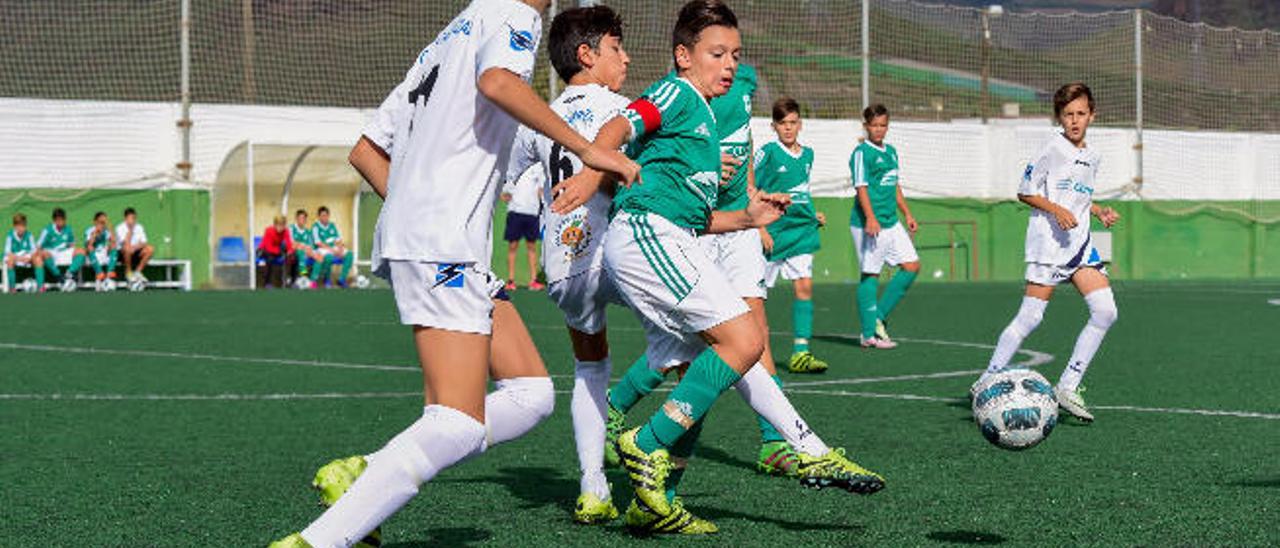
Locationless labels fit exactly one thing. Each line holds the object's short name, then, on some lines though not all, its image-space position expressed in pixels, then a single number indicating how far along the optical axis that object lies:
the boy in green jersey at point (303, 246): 25.84
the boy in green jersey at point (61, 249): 24.16
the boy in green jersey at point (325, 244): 25.75
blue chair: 26.16
